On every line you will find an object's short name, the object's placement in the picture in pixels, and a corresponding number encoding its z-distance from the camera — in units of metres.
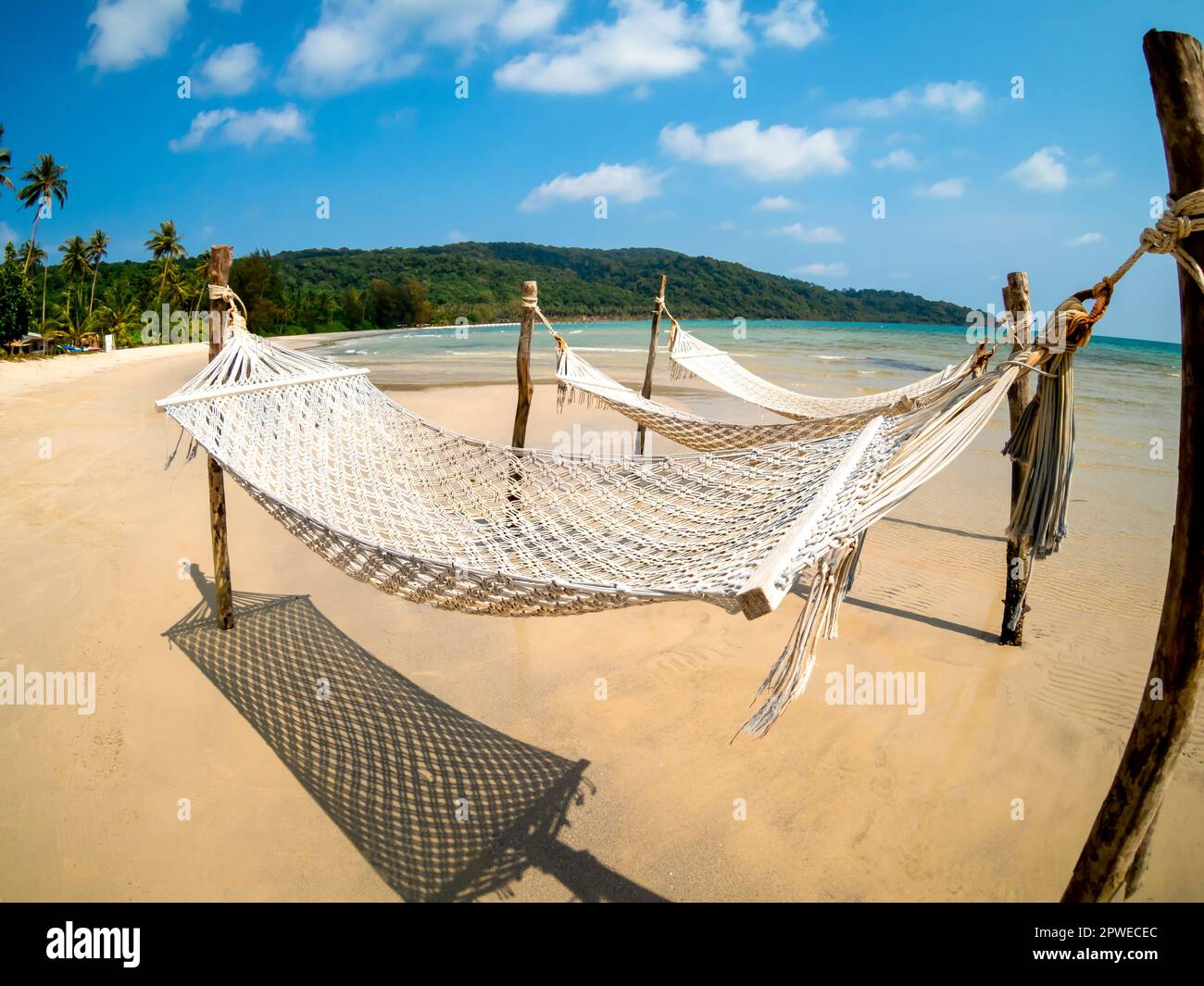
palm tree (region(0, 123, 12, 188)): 15.98
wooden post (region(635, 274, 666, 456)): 5.04
